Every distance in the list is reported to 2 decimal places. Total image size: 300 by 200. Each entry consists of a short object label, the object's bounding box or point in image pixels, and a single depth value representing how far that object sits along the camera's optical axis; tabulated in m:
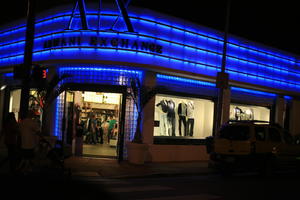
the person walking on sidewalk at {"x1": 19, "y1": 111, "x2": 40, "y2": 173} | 11.12
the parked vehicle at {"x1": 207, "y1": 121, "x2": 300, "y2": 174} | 13.57
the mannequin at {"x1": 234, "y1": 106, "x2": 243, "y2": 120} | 21.55
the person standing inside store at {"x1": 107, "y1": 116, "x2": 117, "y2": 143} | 17.88
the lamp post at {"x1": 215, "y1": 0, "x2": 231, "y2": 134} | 16.16
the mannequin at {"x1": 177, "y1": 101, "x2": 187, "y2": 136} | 18.80
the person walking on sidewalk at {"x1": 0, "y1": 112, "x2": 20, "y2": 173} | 11.58
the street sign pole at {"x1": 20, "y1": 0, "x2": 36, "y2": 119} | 12.51
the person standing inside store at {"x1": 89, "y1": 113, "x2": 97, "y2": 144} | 17.98
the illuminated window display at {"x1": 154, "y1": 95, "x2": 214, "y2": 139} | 17.91
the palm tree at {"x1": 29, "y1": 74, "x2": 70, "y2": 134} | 16.33
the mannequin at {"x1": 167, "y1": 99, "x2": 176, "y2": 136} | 18.28
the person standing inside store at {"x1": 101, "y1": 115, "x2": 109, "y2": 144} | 18.23
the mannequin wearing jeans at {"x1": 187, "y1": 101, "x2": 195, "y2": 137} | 19.20
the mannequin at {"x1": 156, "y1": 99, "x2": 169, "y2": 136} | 17.89
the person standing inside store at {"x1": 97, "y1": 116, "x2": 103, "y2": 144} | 18.14
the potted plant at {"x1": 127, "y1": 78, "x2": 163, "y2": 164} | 15.25
